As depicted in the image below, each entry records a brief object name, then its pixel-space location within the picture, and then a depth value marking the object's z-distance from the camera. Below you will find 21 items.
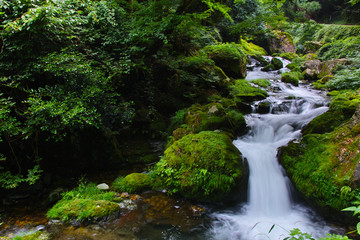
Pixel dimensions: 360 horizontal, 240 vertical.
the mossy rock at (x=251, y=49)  19.17
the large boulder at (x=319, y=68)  12.89
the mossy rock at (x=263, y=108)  8.68
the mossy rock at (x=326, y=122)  5.71
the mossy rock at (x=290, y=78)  12.79
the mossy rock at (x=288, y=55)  21.14
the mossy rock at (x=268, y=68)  16.49
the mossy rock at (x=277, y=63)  17.45
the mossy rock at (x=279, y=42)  24.12
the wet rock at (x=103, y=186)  5.02
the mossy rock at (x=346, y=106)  5.82
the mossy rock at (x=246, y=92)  9.29
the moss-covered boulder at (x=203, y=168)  4.52
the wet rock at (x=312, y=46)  21.19
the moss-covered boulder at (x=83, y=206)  3.86
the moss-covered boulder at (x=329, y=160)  3.87
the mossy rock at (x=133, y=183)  5.06
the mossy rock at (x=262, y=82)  11.80
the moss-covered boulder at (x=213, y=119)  6.58
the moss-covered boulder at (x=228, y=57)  11.17
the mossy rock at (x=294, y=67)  16.01
